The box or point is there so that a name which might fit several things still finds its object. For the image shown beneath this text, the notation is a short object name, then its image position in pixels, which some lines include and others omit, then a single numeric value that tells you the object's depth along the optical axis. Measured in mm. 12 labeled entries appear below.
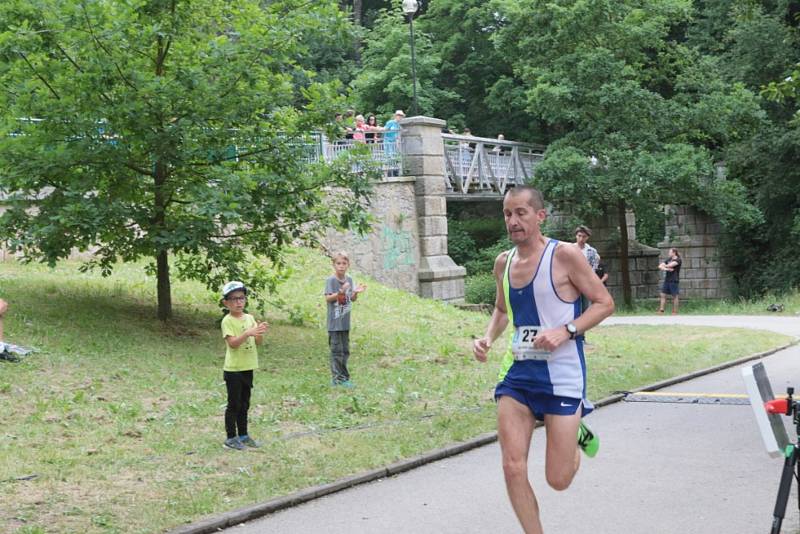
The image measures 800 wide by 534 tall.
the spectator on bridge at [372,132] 26219
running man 5645
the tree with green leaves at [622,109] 33812
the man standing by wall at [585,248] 16672
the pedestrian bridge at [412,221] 25922
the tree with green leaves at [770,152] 35969
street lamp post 30238
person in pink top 24594
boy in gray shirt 12859
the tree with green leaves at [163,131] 14336
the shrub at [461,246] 46375
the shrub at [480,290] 39031
